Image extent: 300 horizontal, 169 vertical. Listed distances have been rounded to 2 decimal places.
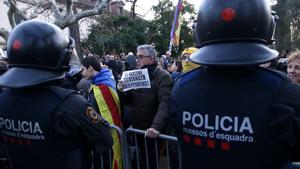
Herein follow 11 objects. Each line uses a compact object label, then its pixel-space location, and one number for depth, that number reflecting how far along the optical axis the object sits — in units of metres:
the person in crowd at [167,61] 7.56
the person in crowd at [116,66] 4.57
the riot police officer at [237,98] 1.07
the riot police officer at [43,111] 1.41
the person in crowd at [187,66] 2.78
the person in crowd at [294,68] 2.45
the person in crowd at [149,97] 2.61
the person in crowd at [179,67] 4.31
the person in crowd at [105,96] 2.72
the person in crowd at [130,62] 6.03
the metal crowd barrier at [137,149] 2.47
